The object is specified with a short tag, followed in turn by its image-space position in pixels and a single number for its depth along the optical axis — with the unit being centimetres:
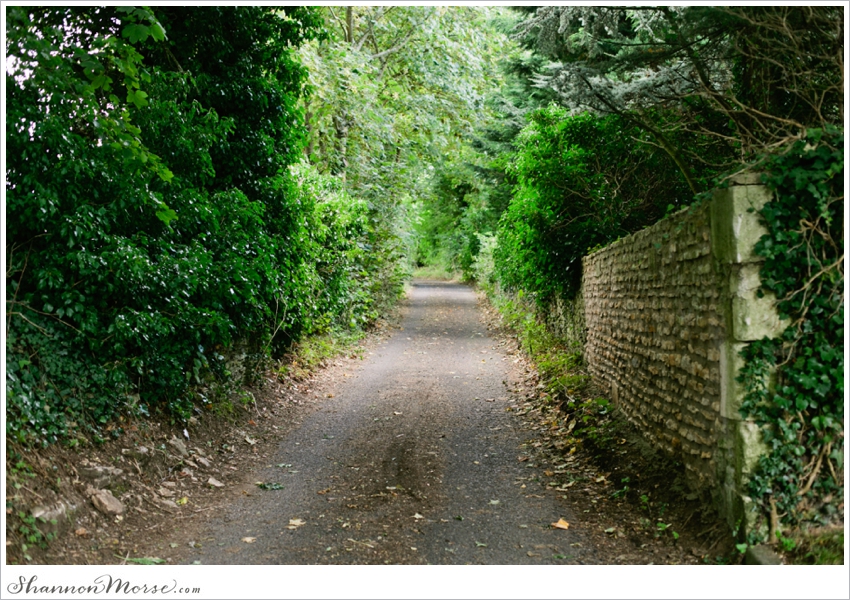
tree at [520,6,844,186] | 510
